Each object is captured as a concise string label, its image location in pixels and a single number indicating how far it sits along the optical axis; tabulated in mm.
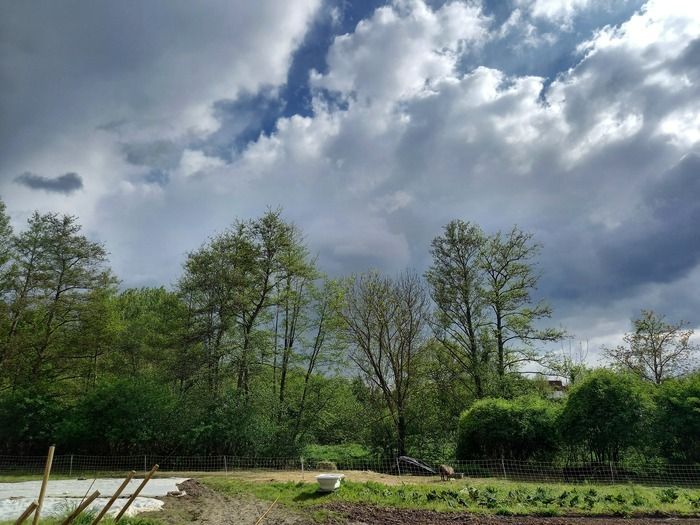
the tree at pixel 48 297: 25000
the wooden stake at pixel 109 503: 4143
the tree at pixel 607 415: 16047
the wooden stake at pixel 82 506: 3899
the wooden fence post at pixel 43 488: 3590
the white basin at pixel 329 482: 11508
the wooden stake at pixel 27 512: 3588
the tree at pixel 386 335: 25516
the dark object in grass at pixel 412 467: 19000
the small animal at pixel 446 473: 15562
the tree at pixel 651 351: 27484
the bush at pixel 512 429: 18328
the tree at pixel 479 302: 25266
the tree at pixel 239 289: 24188
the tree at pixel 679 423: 15641
